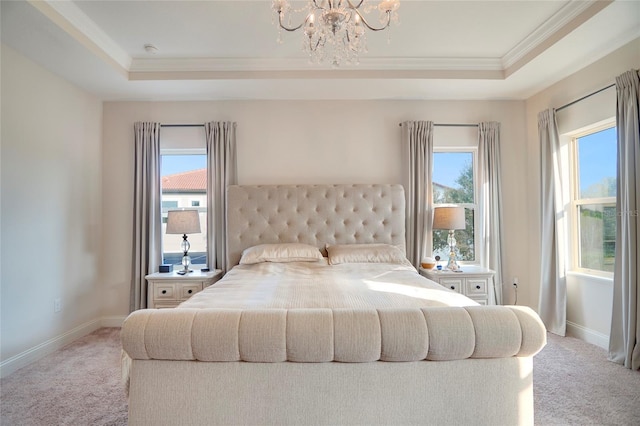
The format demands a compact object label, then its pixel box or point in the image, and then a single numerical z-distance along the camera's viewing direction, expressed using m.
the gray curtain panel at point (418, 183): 3.77
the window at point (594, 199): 3.07
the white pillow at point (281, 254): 3.29
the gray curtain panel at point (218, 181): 3.74
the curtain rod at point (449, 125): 3.91
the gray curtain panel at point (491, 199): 3.78
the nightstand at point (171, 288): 3.34
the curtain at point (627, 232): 2.54
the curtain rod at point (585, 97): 2.87
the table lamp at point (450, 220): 3.47
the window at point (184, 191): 3.97
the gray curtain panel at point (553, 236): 3.33
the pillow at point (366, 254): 3.29
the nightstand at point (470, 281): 3.38
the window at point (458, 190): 3.99
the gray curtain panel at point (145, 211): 3.68
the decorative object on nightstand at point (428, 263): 3.57
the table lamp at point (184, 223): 3.43
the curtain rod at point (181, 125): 3.85
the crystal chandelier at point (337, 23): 1.88
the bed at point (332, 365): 1.32
